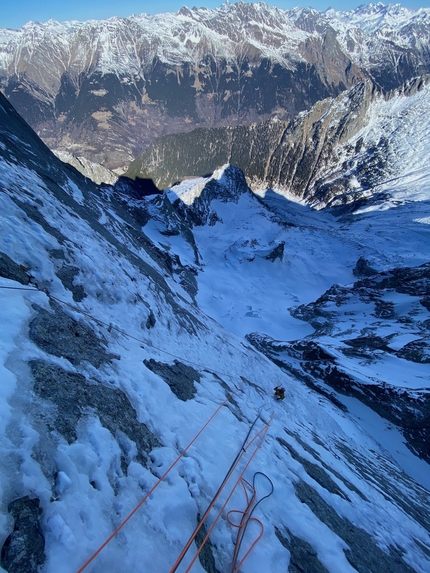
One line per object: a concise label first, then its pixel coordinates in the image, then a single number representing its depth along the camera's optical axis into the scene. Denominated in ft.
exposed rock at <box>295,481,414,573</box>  20.46
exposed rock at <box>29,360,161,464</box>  16.06
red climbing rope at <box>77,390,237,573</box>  11.14
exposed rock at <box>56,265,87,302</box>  32.60
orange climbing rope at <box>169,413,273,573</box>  13.61
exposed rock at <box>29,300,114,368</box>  20.68
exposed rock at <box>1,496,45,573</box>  9.81
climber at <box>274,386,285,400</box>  52.21
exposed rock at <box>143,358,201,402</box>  28.76
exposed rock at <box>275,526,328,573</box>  16.81
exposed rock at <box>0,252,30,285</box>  25.16
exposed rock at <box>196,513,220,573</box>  14.20
